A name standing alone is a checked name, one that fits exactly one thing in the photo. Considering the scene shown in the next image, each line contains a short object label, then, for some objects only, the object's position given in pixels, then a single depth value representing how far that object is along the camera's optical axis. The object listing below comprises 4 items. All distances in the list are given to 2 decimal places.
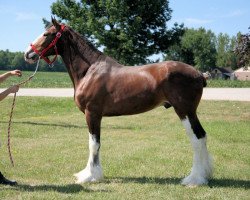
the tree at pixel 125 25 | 33.88
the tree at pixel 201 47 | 87.12
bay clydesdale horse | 5.76
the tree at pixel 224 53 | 97.38
